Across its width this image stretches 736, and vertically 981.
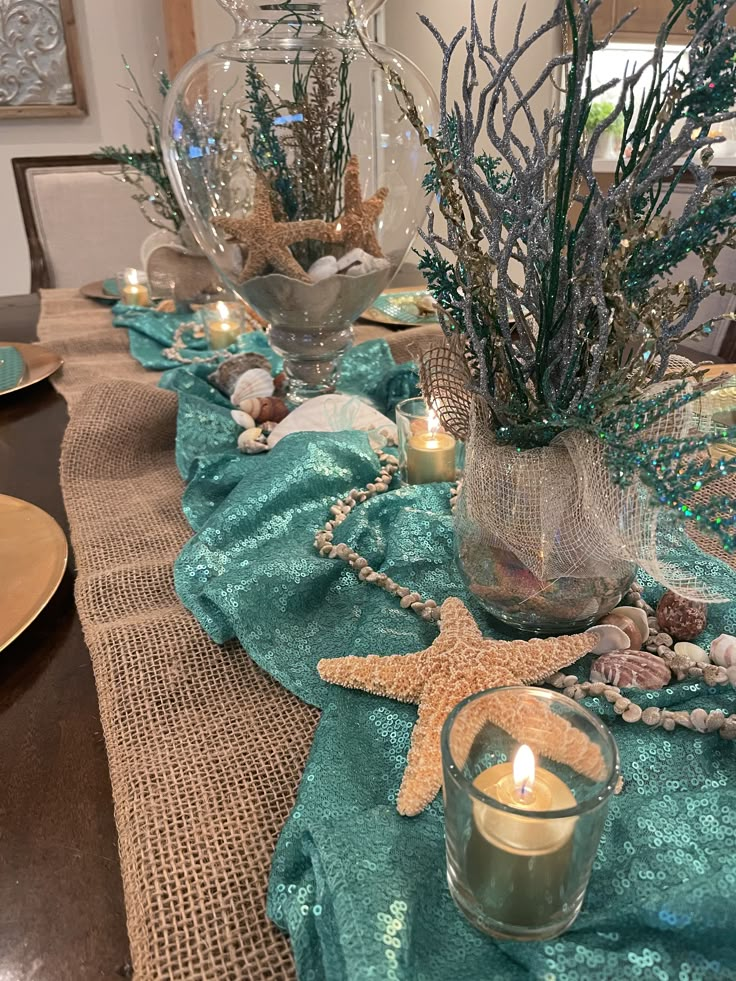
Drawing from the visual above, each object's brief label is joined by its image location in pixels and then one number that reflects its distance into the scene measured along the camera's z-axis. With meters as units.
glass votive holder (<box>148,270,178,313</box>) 1.45
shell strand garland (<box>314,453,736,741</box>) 0.46
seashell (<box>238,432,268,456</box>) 0.85
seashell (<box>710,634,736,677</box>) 0.50
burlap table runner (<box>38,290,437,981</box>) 0.37
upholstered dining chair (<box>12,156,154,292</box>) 2.09
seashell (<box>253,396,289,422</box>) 0.92
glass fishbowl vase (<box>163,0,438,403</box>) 0.90
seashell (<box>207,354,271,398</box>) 1.00
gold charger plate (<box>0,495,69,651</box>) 0.58
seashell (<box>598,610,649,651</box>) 0.53
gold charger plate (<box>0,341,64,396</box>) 1.09
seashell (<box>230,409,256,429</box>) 0.90
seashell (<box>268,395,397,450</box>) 0.87
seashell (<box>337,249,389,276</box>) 0.93
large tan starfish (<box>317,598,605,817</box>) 0.39
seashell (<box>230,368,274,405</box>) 0.96
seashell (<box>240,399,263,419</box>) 0.92
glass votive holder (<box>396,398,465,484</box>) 0.77
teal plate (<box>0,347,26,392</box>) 1.08
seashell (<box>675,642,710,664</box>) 0.51
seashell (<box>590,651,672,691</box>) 0.49
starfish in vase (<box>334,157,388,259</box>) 0.91
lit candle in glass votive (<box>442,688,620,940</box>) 0.33
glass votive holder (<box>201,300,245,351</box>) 1.24
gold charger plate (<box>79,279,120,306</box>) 1.58
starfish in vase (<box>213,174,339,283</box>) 0.88
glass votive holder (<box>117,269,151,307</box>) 1.48
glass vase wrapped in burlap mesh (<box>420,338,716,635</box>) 0.48
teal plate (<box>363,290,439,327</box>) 1.38
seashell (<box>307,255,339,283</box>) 0.92
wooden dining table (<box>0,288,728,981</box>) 0.37
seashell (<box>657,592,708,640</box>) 0.54
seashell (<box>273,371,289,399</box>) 1.02
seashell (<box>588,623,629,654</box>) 0.52
